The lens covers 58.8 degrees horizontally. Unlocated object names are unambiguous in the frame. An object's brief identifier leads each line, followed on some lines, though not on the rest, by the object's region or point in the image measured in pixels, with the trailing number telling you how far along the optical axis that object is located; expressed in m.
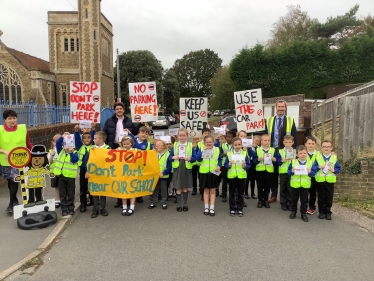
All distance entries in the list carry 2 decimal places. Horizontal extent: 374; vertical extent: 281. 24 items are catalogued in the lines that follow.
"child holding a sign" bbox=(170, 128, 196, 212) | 6.62
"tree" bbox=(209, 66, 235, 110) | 44.06
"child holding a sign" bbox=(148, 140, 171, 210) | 6.90
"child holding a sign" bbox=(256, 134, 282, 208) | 6.87
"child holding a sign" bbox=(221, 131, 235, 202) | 7.21
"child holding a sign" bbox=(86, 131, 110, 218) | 6.38
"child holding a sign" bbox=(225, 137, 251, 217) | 6.36
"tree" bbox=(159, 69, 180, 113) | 62.62
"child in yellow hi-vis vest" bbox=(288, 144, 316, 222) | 6.09
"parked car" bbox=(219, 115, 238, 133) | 19.51
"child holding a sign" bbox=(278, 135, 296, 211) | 6.62
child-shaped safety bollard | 5.66
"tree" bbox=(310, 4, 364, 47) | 38.75
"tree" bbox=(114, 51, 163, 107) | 58.09
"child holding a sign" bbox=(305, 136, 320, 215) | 6.27
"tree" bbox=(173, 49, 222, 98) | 77.31
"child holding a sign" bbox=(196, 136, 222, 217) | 6.39
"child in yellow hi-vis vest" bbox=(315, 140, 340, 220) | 6.11
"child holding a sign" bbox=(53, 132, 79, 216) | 6.17
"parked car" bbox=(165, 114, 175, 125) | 44.66
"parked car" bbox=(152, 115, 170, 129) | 34.63
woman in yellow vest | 6.06
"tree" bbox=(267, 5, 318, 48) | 44.03
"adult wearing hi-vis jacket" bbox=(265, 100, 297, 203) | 7.34
